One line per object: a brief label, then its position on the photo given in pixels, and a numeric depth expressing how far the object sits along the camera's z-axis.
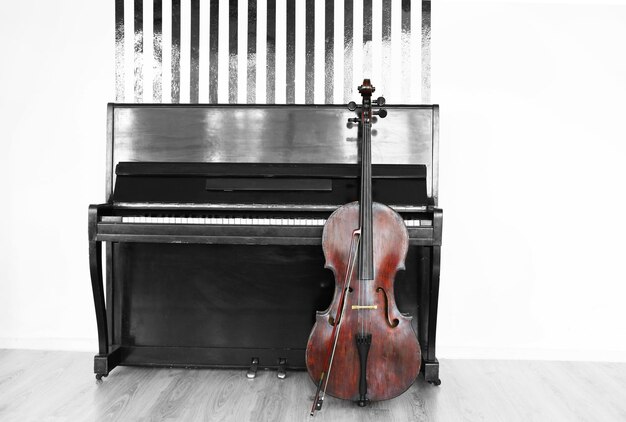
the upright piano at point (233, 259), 2.68
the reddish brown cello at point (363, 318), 2.12
